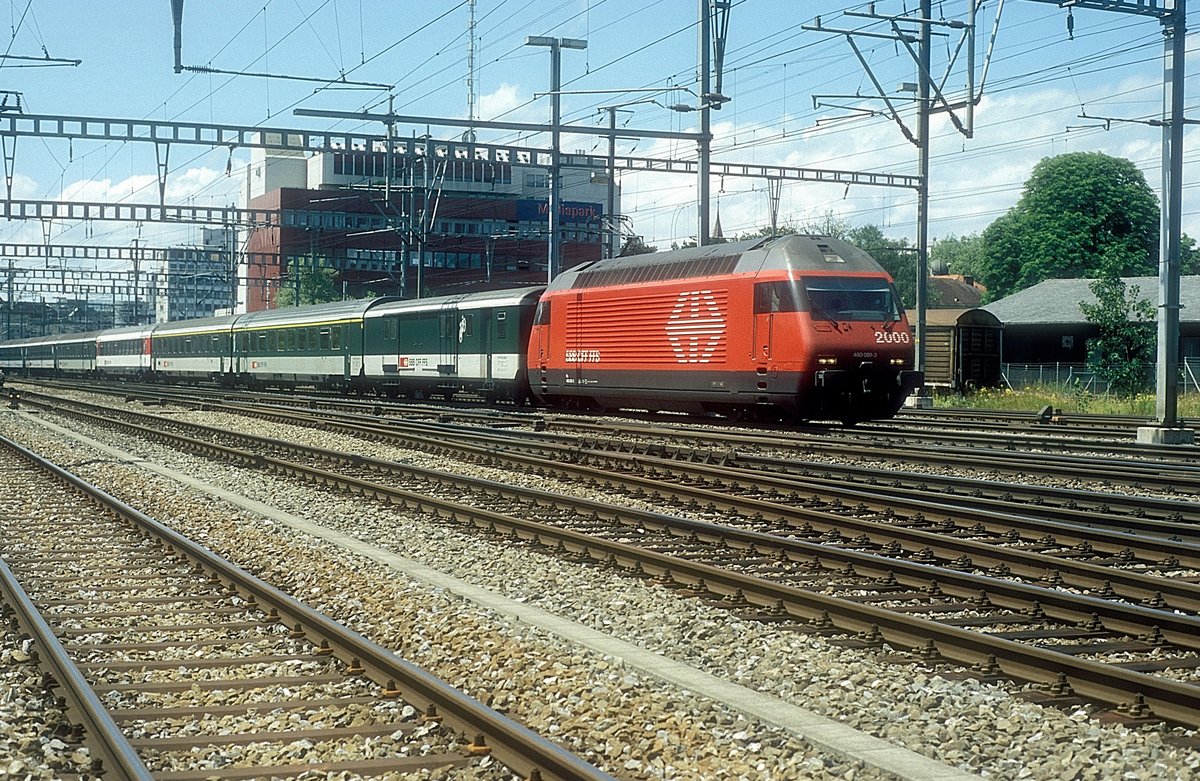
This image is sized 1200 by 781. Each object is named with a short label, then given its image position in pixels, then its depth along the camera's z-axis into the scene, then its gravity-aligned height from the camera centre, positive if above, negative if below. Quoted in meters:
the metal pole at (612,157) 35.19 +5.16
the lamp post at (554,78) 36.19 +7.57
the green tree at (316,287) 78.19 +3.73
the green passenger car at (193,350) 52.72 -0.09
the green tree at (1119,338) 35.31 +0.30
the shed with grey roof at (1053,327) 49.50 +0.85
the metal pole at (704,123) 29.44 +5.20
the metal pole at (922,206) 30.47 +3.49
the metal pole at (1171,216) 21.09 +2.22
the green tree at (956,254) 147.88 +11.37
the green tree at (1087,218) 76.44 +7.75
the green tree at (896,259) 115.19 +8.28
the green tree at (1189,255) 92.79 +6.87
